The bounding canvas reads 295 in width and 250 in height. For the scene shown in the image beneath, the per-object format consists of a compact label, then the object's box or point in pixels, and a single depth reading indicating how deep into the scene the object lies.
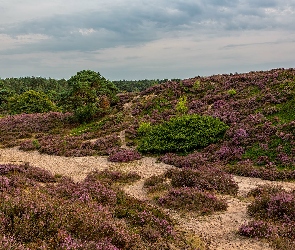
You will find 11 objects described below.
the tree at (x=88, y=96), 32.75
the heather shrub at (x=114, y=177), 16.40
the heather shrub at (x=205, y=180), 14.18
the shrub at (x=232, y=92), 29.62
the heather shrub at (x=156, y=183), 14.58
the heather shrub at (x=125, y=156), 21.22
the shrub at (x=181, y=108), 27.28
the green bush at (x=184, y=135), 21.80
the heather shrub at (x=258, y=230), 9.39
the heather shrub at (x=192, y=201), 11.80
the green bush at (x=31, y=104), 48.50
